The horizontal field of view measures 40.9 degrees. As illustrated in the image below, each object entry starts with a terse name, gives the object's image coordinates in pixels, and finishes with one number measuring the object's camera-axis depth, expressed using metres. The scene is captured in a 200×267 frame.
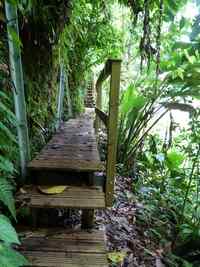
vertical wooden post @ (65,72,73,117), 4.47
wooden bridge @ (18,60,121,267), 1.55
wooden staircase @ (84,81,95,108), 8.76
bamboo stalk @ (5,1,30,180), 1.76
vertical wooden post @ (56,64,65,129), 3.73
